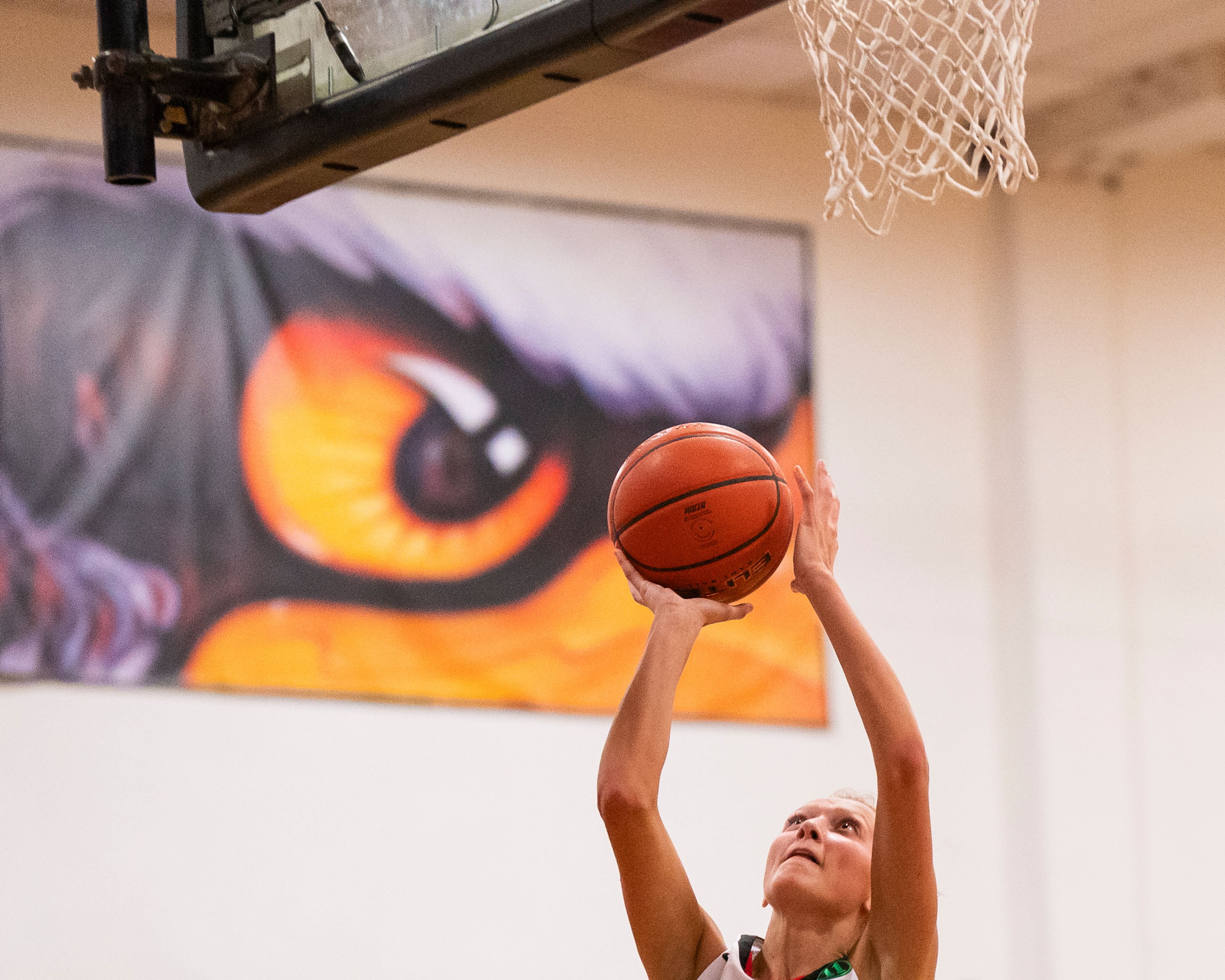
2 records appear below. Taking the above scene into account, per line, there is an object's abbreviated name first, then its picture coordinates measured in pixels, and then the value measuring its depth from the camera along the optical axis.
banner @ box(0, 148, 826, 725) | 9.85
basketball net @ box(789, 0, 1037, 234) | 6.48
